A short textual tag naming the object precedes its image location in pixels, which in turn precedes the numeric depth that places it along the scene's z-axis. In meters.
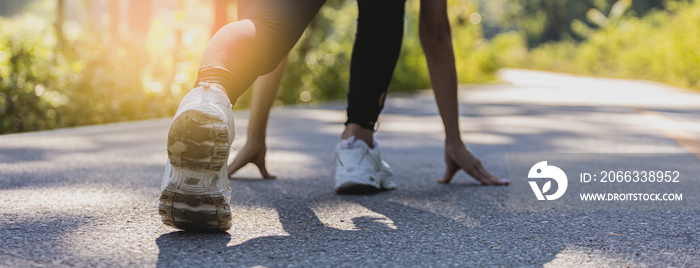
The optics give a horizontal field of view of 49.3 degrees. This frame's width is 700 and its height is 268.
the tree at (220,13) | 9.62
